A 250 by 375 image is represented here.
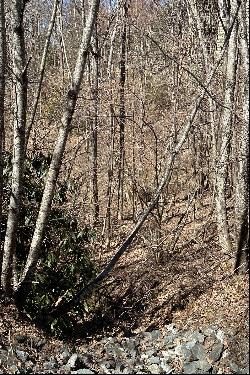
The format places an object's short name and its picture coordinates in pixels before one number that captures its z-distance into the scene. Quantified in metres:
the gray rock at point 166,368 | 4.80
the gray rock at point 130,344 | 5.54
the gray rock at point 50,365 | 4.86
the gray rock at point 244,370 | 4.51
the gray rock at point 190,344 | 5.24
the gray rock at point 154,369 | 4.82
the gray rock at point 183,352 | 5.04
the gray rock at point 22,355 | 5.01
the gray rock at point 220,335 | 5.25
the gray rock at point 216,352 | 4.95
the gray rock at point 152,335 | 5.99
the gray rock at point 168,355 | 5.09
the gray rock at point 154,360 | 5.05
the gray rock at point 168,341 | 5.55
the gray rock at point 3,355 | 4.97
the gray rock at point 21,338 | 5.39
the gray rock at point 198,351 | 5.03
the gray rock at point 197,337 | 5.38
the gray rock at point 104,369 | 4.78
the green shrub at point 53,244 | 7.09
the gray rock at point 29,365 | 4.84
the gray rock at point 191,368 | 4.74
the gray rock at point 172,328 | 6.16
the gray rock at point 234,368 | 4.61
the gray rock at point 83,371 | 4.53
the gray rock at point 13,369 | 4.74
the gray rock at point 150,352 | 5.28
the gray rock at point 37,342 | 5.41
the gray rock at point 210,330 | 5.45
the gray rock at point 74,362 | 4.79
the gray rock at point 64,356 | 5.06
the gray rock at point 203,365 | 4.77
